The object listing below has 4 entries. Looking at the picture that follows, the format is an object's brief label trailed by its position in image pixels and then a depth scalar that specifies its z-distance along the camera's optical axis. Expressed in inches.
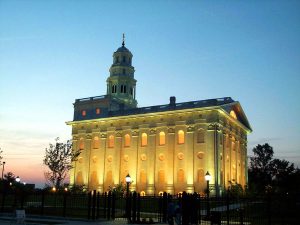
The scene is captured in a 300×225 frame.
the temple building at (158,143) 2463.1
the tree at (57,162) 2484.0
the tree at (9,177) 3676.2
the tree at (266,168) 3735.2
